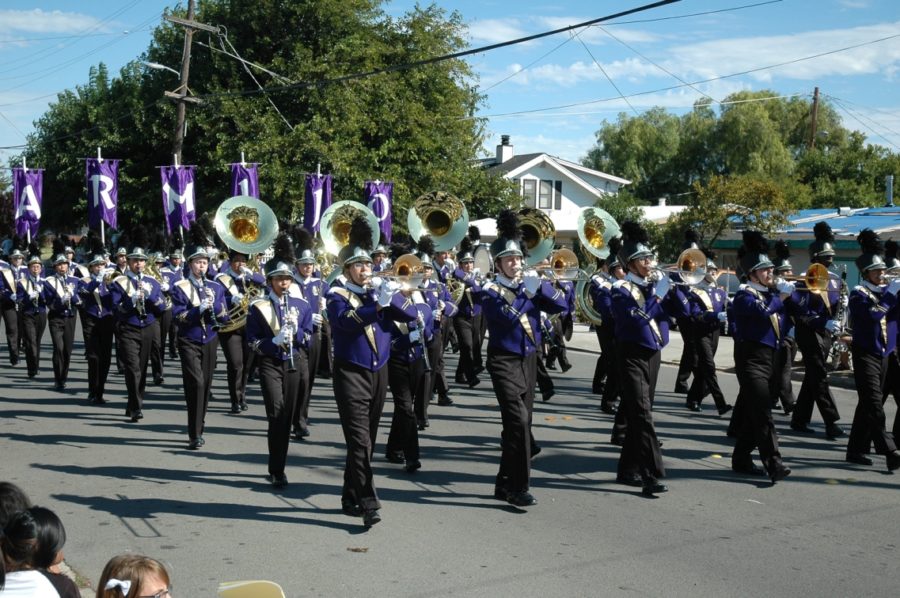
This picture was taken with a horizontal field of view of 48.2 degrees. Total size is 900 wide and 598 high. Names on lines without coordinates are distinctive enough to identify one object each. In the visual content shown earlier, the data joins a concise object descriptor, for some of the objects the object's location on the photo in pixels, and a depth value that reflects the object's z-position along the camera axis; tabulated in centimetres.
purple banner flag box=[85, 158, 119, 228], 2303
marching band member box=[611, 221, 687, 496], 818
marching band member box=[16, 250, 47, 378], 1555
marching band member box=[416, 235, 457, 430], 1093
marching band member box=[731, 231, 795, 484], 854
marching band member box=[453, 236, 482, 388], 1395
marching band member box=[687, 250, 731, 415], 1159
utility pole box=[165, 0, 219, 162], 2581
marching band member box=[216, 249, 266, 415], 1206
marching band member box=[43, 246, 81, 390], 1431
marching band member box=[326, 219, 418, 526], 734
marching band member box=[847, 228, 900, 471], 913
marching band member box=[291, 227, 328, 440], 1055
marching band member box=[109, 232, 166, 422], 1159
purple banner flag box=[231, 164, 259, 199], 2336
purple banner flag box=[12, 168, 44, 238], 2422
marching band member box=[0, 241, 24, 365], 1619
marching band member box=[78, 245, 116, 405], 1256
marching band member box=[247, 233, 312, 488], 837
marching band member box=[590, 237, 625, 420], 1141
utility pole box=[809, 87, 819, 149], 4831
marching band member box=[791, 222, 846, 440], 1066
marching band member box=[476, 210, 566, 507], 775
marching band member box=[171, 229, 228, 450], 1004
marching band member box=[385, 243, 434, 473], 893
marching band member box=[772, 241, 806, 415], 1184
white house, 5122
